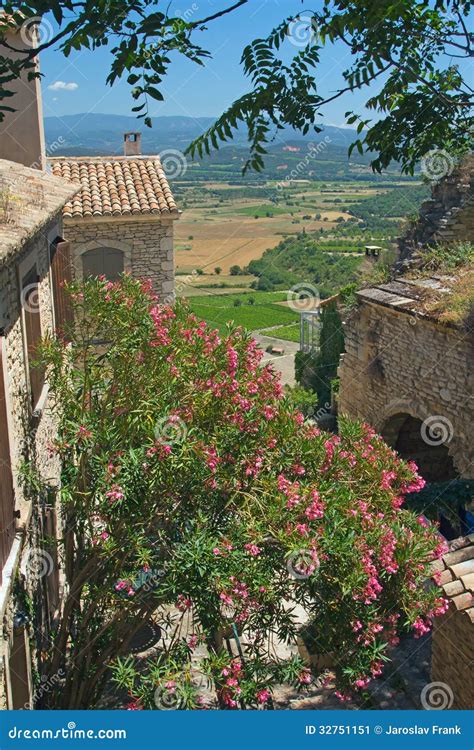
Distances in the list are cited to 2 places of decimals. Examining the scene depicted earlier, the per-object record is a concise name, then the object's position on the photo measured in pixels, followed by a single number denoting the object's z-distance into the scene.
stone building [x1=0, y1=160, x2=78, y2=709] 5.32
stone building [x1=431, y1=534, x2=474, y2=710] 6.36
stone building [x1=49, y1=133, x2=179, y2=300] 15.79
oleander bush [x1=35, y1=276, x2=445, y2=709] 5.21
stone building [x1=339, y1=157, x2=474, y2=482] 9.61
